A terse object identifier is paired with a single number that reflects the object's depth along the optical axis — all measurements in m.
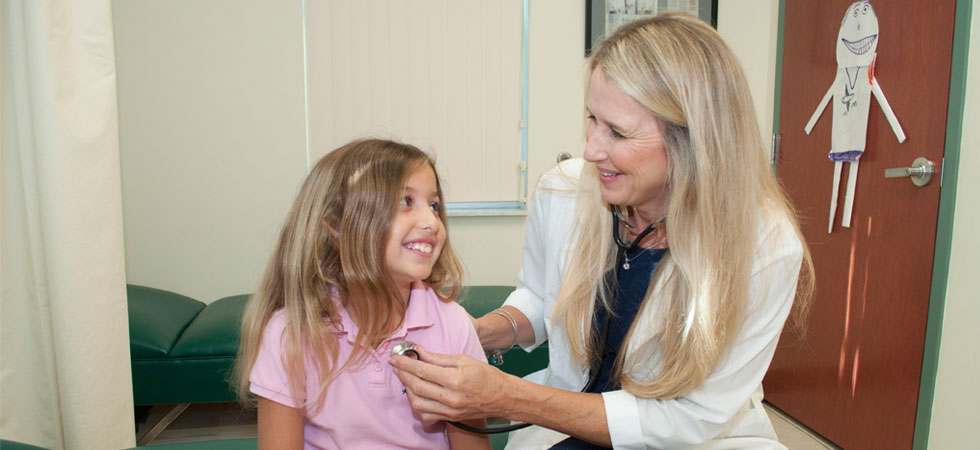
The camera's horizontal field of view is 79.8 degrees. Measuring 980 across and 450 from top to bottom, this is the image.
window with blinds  2.73
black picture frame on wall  2.81
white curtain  1.07
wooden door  1.85
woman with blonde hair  0.98
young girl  1.01
